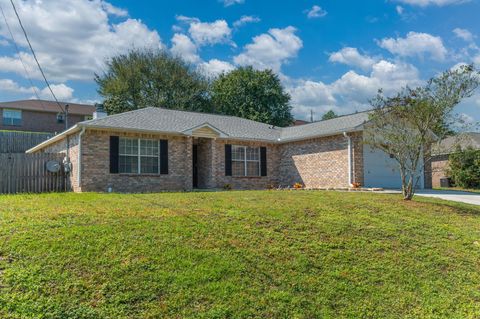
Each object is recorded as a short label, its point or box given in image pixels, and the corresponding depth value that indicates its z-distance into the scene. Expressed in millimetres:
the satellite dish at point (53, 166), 15969
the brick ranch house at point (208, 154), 15594
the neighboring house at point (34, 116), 36094
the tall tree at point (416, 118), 12062
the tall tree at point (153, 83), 39031
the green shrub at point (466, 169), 24344
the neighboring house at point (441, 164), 27766
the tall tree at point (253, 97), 38562
